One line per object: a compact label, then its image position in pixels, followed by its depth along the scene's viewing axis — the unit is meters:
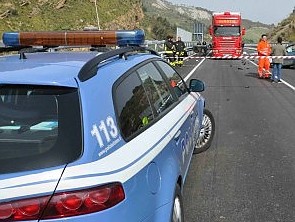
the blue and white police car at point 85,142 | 2.35
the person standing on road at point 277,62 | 18.03
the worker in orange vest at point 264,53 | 19.86
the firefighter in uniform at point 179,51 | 24.09
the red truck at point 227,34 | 36.56
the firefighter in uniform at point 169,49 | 23.39
